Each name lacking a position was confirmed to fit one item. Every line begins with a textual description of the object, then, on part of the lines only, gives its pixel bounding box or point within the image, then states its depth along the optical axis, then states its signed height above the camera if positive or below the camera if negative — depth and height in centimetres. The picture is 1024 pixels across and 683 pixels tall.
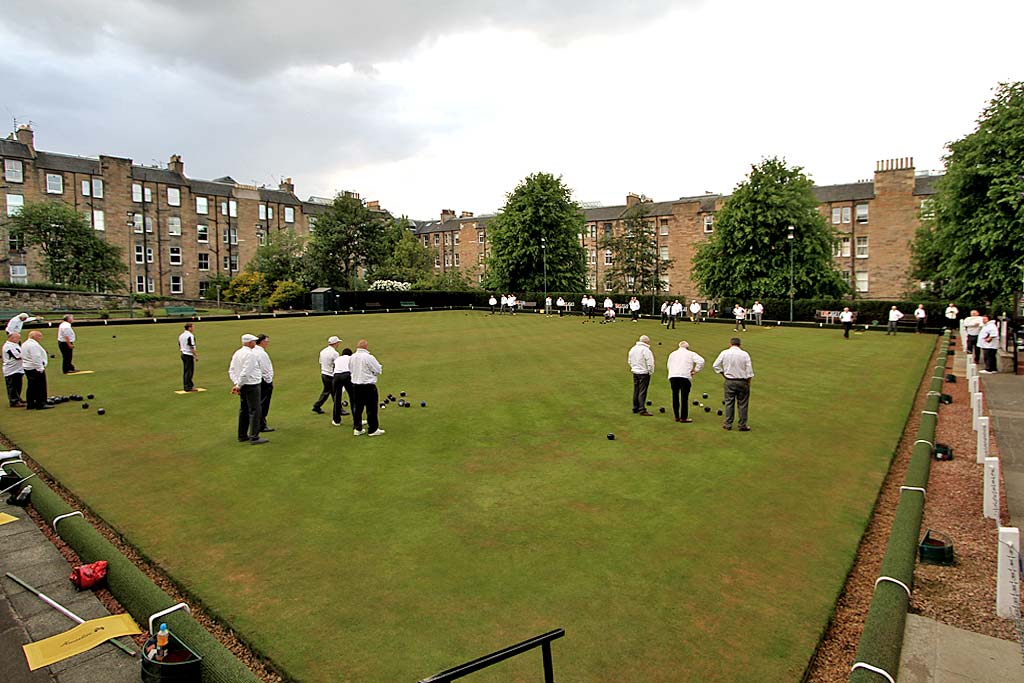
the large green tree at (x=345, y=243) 6500 +824
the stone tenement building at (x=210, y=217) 5712 +1082
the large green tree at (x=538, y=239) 6294 +811
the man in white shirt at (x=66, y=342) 1941 -79
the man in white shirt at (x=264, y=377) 1136 -118
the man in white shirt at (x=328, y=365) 1311 -106
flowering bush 6481 +331
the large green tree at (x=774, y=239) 4831 +623
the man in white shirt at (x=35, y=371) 1421 -127
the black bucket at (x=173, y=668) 432 -257
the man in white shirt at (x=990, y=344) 1906 -98
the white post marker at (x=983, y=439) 940 -201
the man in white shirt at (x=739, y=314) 3822 +2
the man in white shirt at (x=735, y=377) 1210 -127
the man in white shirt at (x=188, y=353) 1642 -98
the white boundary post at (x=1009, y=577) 529 -239
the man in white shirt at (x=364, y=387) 1146 -137
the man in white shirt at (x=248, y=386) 1109 -130
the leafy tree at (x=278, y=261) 6012 +568
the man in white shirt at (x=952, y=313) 3559 +4
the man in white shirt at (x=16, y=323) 1552 -14
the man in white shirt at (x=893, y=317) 3478 -17
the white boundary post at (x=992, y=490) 759 -226
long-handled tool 504 -270
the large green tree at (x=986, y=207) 2992 +558
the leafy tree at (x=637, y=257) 6669 +652
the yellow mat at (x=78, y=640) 484 -275
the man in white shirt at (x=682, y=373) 1265 -122
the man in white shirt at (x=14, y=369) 1434 -124
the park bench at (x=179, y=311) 4534 +49
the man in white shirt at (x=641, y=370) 1341 -124
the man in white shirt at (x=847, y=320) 3275 -32
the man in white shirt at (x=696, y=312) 4212 +18
